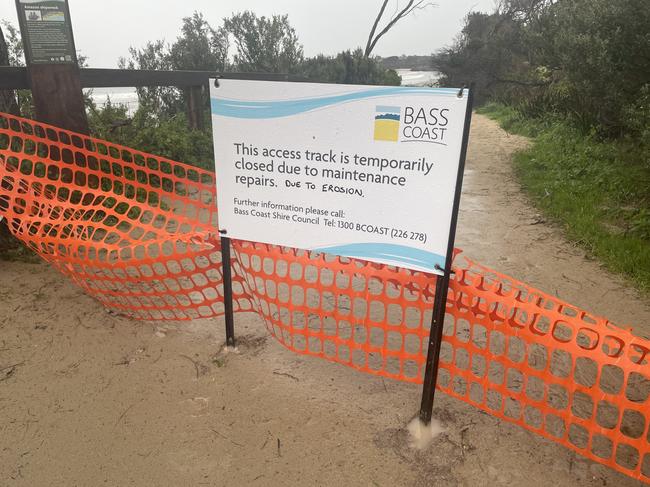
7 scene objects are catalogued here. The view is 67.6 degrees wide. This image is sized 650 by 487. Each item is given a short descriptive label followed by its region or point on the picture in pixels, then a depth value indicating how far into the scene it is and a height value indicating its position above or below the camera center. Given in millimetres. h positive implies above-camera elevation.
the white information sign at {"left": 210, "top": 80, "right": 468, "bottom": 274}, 1962 -446
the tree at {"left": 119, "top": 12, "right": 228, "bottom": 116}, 10750 +26
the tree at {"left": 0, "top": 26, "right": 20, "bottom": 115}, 4403 -412
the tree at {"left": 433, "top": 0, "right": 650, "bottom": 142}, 6914 +17
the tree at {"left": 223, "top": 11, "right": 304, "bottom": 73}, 12039 +326
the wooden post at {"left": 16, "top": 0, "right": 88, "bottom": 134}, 3916 -83
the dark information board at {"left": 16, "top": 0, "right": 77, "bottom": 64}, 3889 +166
